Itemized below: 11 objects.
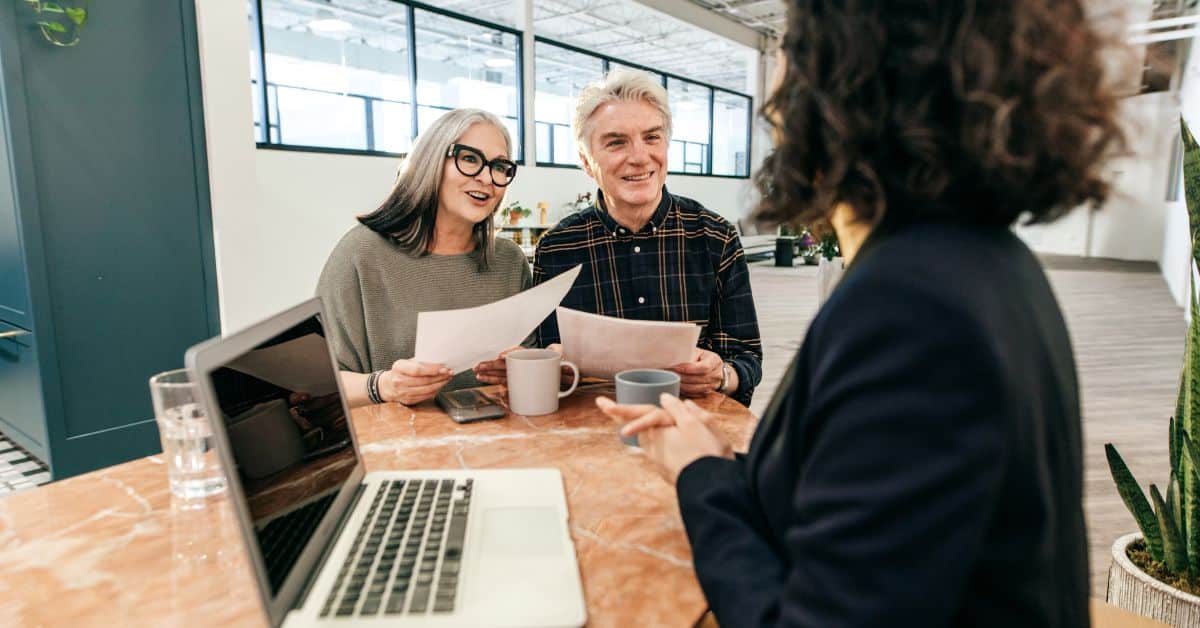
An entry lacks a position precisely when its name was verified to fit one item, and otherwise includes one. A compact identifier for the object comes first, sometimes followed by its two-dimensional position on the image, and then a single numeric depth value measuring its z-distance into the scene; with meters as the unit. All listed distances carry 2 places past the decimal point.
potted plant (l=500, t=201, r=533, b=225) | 7.65
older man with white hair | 1.86
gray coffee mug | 1.09
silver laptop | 0.62
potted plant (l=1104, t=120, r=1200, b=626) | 1.46
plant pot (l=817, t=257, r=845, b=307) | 4.40
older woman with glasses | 1.76
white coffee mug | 1.31
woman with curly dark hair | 0.44
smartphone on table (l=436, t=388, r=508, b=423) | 1.30
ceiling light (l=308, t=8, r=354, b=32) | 9.10
